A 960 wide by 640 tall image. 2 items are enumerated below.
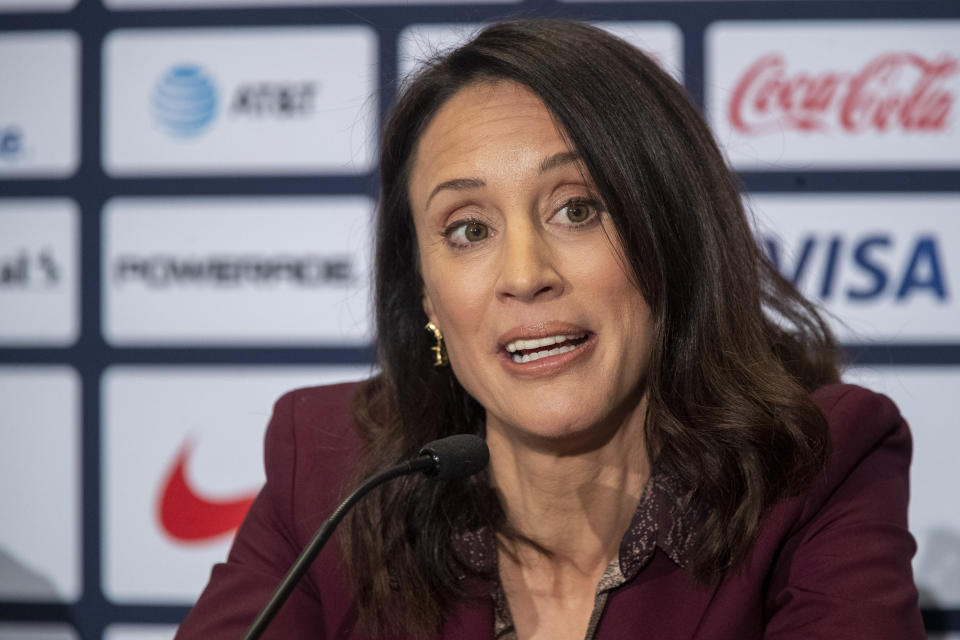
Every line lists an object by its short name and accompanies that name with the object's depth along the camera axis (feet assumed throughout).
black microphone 12.26
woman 12.61
